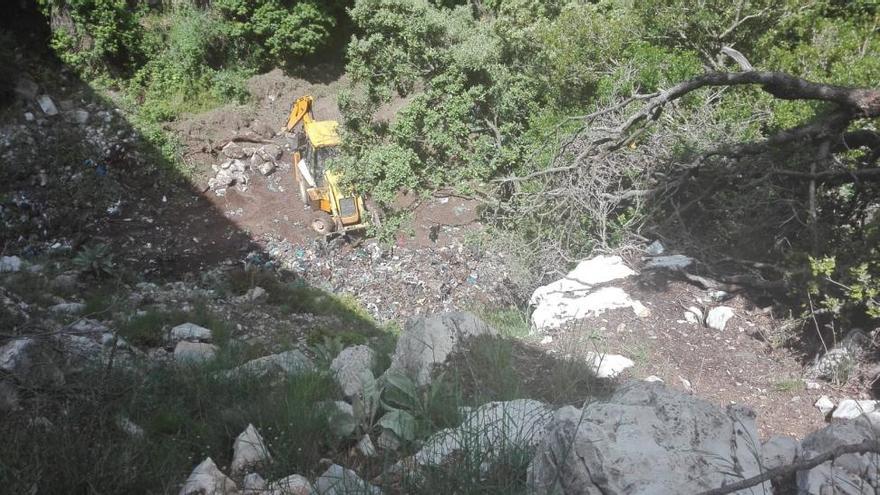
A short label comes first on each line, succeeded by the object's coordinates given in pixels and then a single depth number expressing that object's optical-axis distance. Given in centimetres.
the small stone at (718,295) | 574
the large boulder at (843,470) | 248
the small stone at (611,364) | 459
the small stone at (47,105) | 1300
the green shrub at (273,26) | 1515
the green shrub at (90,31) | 1370
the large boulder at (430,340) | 418
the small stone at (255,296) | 869
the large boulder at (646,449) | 241
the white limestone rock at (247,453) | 322
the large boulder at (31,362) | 360
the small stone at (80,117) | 1312
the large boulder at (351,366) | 411
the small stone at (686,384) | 468
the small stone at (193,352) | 482
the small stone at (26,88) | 1307
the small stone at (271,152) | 1360
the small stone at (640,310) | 558
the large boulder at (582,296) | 582
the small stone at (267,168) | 1330
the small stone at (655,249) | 650
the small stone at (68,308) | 679
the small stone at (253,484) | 289
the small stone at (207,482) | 287
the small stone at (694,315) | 556
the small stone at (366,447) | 328
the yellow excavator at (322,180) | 1112
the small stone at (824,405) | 438
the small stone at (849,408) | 412
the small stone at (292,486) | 274
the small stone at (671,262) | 618
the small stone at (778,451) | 279
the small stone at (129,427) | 334
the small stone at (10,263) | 842
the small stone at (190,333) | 647
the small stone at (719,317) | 543
